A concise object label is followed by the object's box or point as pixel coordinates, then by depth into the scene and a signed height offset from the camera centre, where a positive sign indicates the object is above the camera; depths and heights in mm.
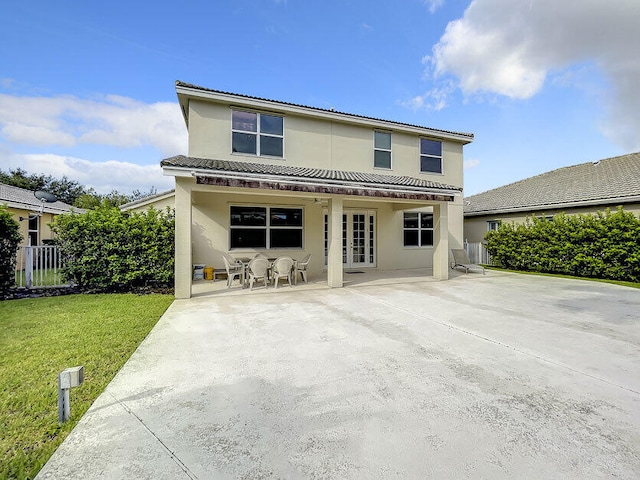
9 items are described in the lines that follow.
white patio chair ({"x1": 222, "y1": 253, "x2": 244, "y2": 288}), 10586 -1144
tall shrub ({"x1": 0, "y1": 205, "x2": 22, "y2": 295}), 9336 -244
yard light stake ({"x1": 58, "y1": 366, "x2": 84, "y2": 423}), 2918 -1444
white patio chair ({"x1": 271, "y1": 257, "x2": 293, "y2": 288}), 10508 -1005
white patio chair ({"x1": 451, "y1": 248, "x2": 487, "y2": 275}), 15466 -1018
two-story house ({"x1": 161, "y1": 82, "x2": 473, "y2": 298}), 9578 +1843
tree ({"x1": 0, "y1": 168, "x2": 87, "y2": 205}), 42197 +8722
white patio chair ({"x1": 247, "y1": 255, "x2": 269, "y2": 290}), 10352 -1026
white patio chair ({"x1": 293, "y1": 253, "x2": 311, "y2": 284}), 11125 -1157
